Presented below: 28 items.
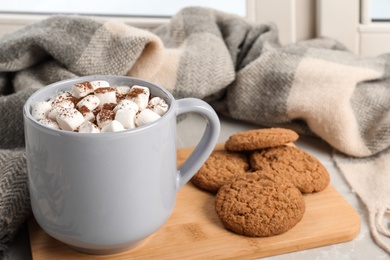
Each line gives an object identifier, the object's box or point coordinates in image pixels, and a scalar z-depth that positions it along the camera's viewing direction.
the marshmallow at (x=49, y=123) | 0.63
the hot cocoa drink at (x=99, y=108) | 0.63
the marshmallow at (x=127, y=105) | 0.64
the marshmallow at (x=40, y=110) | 0.65
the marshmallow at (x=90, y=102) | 0.65
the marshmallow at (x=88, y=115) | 0.65
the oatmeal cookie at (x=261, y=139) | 0.74
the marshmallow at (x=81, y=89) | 0.67
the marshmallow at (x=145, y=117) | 0.64
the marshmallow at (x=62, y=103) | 0.65
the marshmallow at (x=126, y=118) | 0.63
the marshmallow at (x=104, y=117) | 0.63
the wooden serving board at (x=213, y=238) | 0.67
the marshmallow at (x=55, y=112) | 0.64
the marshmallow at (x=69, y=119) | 0.63
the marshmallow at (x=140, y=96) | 0.66
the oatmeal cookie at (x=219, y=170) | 0.73
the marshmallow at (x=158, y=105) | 0.65
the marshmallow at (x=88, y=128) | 0.63
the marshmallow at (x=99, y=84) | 0.68
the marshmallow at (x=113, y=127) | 0.62
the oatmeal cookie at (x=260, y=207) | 0.68
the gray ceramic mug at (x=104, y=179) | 0.62
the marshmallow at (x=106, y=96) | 0.66
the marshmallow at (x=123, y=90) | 0.68
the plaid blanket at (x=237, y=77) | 0.80
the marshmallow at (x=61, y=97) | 0.67
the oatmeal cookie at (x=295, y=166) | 0.73
